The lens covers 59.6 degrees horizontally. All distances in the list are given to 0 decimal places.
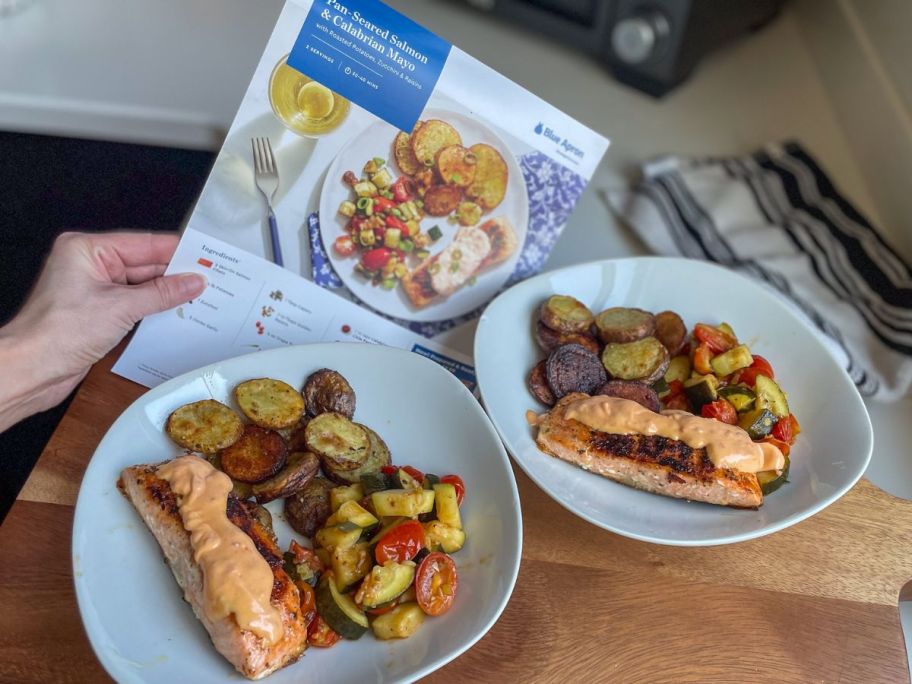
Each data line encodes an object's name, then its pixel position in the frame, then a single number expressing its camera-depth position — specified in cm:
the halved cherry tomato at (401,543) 94
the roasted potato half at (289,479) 99
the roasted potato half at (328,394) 108
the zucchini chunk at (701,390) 116
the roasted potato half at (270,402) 104
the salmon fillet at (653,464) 106
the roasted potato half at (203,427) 101
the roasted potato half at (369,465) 104
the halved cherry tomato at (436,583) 94
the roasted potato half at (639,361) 118
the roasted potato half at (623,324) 121
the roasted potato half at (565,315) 121
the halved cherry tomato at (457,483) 105
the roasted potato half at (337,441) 103
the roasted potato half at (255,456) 100
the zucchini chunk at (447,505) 101
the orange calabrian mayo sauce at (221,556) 85
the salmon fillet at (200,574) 84
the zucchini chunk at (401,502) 97
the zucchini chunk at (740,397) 117
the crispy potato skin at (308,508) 101
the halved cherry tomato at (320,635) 91
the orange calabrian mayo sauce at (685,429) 108
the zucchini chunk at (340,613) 91
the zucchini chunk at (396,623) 92
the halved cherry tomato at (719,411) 115
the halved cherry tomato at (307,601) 92
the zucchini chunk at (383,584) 91
